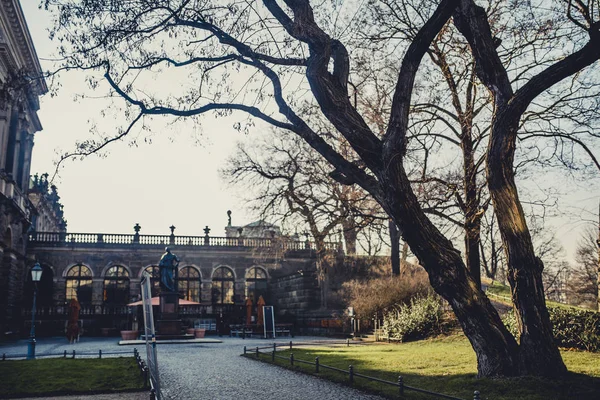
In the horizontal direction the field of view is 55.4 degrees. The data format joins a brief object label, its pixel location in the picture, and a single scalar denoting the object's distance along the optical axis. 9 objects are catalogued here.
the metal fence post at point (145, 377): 11.20
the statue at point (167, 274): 26.52
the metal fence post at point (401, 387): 9.55
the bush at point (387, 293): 24.64
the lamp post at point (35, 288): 17.59
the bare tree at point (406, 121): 9.59
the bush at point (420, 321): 21.09
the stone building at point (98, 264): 31.77
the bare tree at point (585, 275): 49.25
